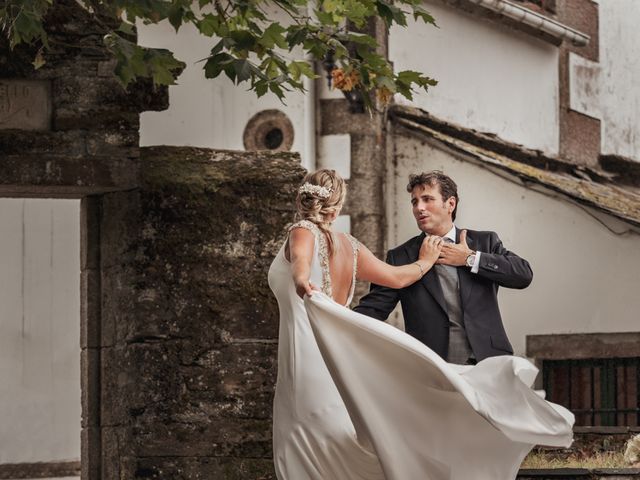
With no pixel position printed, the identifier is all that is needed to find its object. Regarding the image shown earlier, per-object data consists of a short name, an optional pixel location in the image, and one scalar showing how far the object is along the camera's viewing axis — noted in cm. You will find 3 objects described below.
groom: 1084
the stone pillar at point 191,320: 1241
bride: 1012
